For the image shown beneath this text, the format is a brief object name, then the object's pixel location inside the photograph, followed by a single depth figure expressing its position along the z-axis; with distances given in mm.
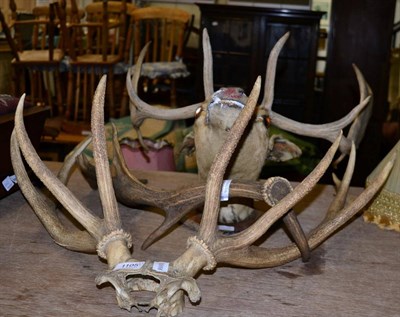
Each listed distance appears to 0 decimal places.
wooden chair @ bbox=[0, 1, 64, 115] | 3631
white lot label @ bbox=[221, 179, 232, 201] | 1100
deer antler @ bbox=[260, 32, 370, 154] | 1399
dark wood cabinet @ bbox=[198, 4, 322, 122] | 3842
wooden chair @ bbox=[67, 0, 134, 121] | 3828
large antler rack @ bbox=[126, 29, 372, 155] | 1392
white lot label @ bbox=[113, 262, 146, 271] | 923
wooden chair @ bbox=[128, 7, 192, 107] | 3986
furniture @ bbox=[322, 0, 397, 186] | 3480
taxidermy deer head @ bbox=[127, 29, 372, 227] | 1251
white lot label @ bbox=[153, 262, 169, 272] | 920
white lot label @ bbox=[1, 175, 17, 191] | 1441
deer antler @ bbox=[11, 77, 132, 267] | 1000
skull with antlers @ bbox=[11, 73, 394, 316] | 923
